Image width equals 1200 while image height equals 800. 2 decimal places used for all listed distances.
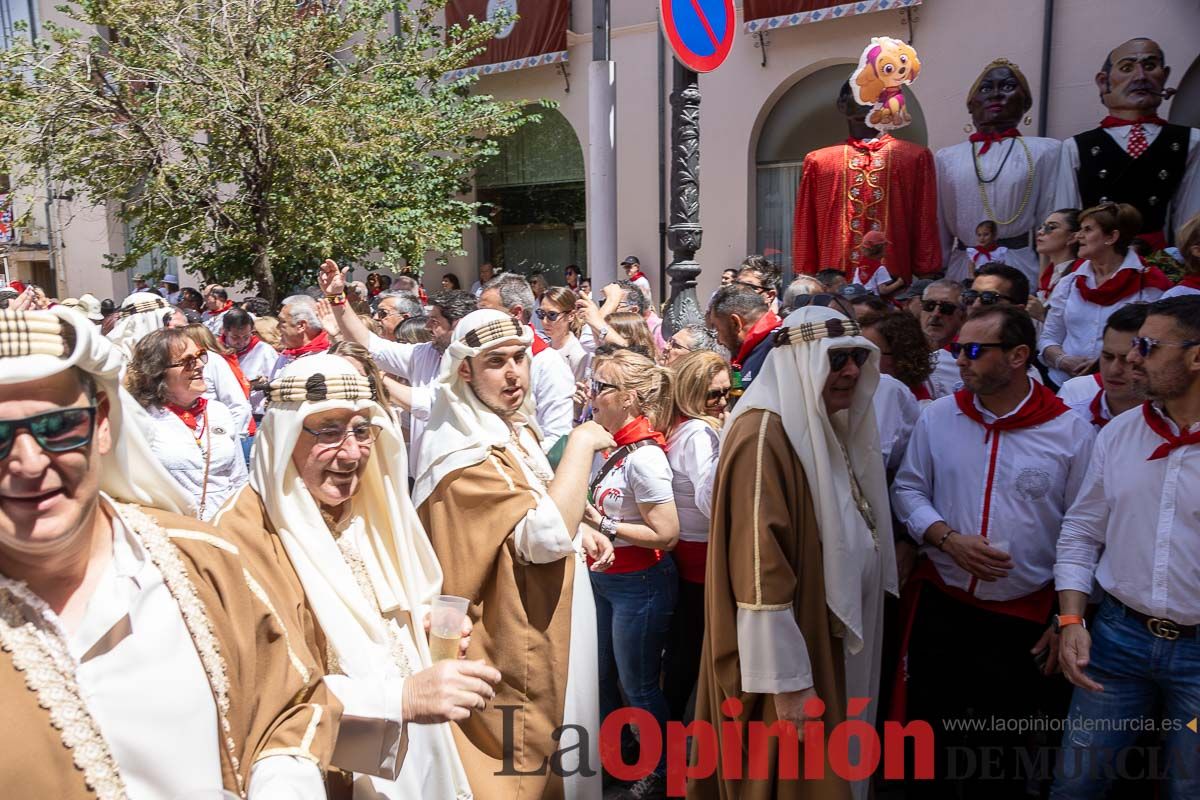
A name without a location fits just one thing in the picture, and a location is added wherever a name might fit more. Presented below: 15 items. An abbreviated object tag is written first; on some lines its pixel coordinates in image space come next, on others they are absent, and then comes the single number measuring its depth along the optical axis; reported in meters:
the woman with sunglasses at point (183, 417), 4.46
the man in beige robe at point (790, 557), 2.89
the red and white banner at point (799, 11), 11.39
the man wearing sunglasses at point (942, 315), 4.99
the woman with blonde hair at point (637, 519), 3.69
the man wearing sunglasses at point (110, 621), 1.49
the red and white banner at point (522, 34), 14.78
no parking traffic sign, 5.89
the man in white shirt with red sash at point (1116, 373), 3.52
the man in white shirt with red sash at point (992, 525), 3.33
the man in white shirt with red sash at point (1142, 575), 2.78
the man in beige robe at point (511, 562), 2.99
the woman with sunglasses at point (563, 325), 6.22
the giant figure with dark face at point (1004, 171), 7.19
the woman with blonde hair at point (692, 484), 3.83
